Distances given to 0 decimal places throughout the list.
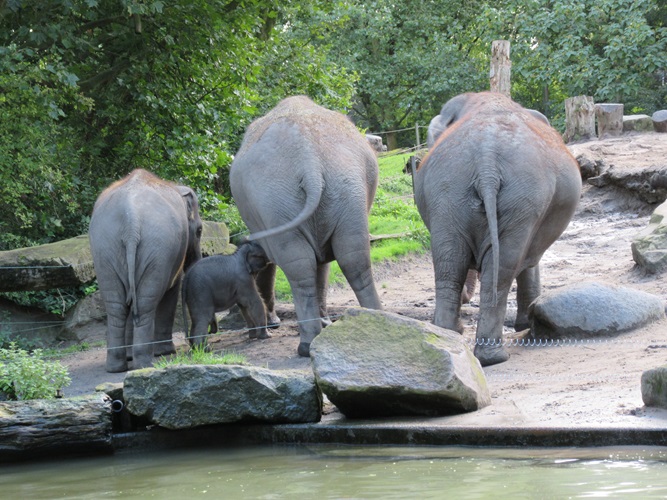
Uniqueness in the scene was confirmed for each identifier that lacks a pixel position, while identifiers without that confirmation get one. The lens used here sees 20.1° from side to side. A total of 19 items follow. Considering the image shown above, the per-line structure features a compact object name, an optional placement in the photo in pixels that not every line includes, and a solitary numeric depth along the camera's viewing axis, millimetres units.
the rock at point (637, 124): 35268
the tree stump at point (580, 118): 35645
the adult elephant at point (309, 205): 15984
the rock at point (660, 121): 34718
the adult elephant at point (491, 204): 14804
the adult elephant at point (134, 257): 16852
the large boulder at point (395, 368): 11749
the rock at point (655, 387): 10706
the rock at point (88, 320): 21992
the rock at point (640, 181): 27465
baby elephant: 18213
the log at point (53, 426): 12371
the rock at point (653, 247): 19733
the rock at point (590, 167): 29969
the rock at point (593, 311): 15607
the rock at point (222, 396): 12393
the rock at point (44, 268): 20081
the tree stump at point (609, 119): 34950
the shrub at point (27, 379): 13161
